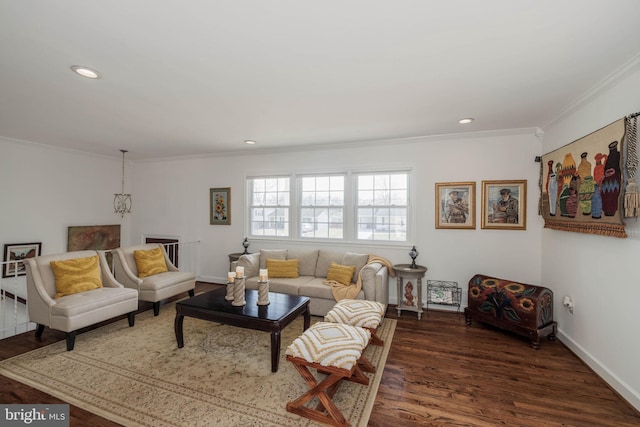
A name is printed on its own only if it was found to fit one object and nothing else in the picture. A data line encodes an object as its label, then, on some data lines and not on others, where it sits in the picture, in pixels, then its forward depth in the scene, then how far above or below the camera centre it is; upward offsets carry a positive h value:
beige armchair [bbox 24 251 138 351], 2.86 -0.98
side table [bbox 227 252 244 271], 4.95 -0.76
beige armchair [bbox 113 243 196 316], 3.85 -0.97
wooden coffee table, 2.55 -0.97
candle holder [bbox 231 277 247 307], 2.94 -0.84
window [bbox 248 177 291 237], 5.17 +0.15
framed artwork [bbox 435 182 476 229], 4.02 +0.16
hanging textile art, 2.25 +0.31
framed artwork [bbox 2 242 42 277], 4.45 -0.69
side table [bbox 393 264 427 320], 3.86 -1.03
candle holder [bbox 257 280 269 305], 2.97 -0.85
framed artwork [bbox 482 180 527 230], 3.80 +0.16
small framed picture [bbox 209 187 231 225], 5.46 +0.15
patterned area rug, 1.99 -1.41
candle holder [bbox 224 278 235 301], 3.08 -0.85
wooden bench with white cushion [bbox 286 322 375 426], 1.93 -1.03
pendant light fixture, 6.10 +0.20
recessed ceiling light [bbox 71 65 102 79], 2.19 +1.13
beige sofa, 3.68 -0.88
